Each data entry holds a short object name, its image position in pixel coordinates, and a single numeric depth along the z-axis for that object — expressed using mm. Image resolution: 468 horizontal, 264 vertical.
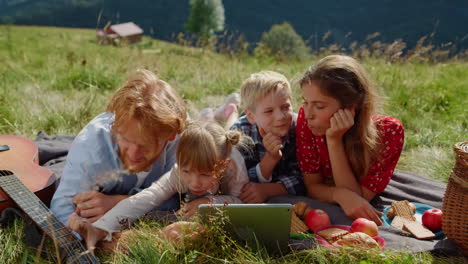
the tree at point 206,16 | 45781
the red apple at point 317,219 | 2605
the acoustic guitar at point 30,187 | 2088
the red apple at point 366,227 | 2404
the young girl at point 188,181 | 2387
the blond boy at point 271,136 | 2998
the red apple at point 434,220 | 2621
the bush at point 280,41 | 8359
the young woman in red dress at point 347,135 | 2688
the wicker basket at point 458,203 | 2151
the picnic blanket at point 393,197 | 2311
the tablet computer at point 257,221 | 2029
